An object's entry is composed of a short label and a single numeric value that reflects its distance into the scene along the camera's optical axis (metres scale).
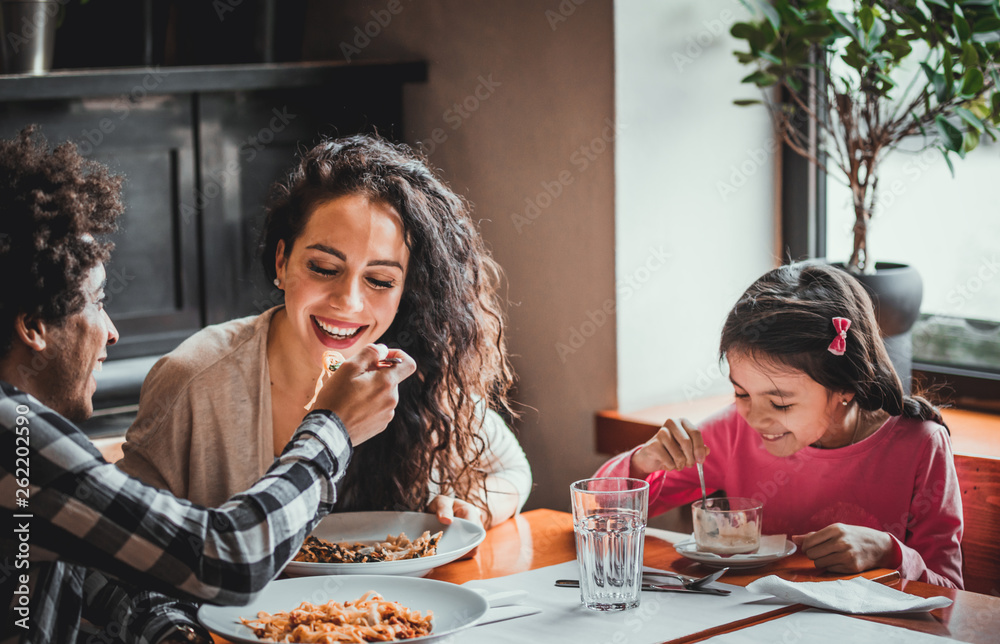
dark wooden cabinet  2.45
